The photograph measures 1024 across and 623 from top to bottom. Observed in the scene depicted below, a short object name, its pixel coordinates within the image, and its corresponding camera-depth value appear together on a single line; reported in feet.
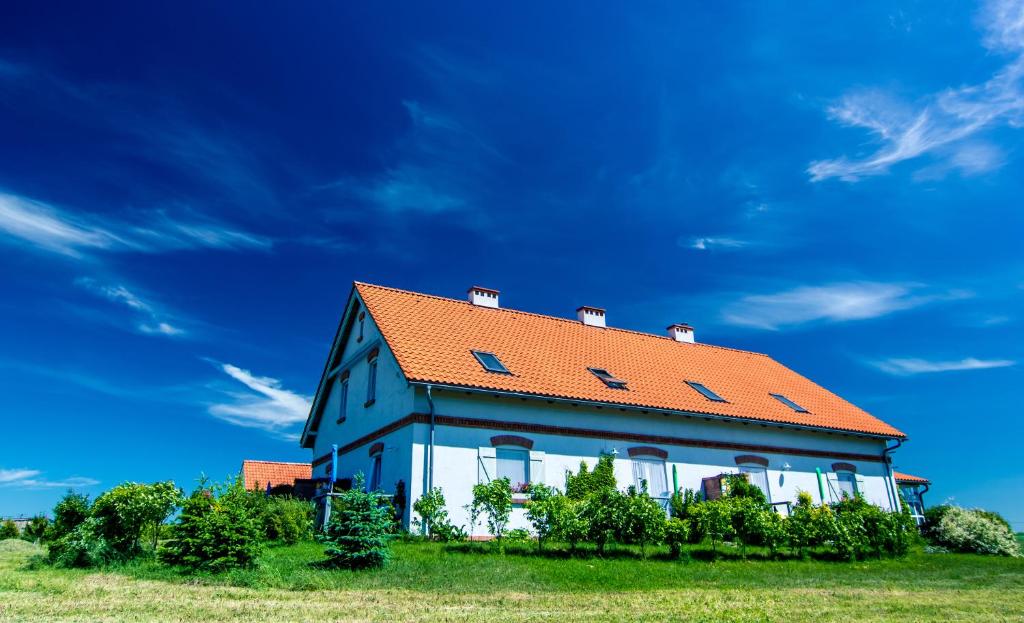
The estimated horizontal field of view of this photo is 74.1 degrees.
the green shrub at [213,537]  33.01
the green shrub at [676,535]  43.32
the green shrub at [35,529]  71.28
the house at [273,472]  105.93
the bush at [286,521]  46.57
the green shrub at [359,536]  34.45
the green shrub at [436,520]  48.47
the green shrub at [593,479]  55.89
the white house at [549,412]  54.75
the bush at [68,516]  40.16
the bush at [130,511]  37.04
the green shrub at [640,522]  43.16
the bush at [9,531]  76.43
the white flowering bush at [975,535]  56.18
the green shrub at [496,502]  45.50
